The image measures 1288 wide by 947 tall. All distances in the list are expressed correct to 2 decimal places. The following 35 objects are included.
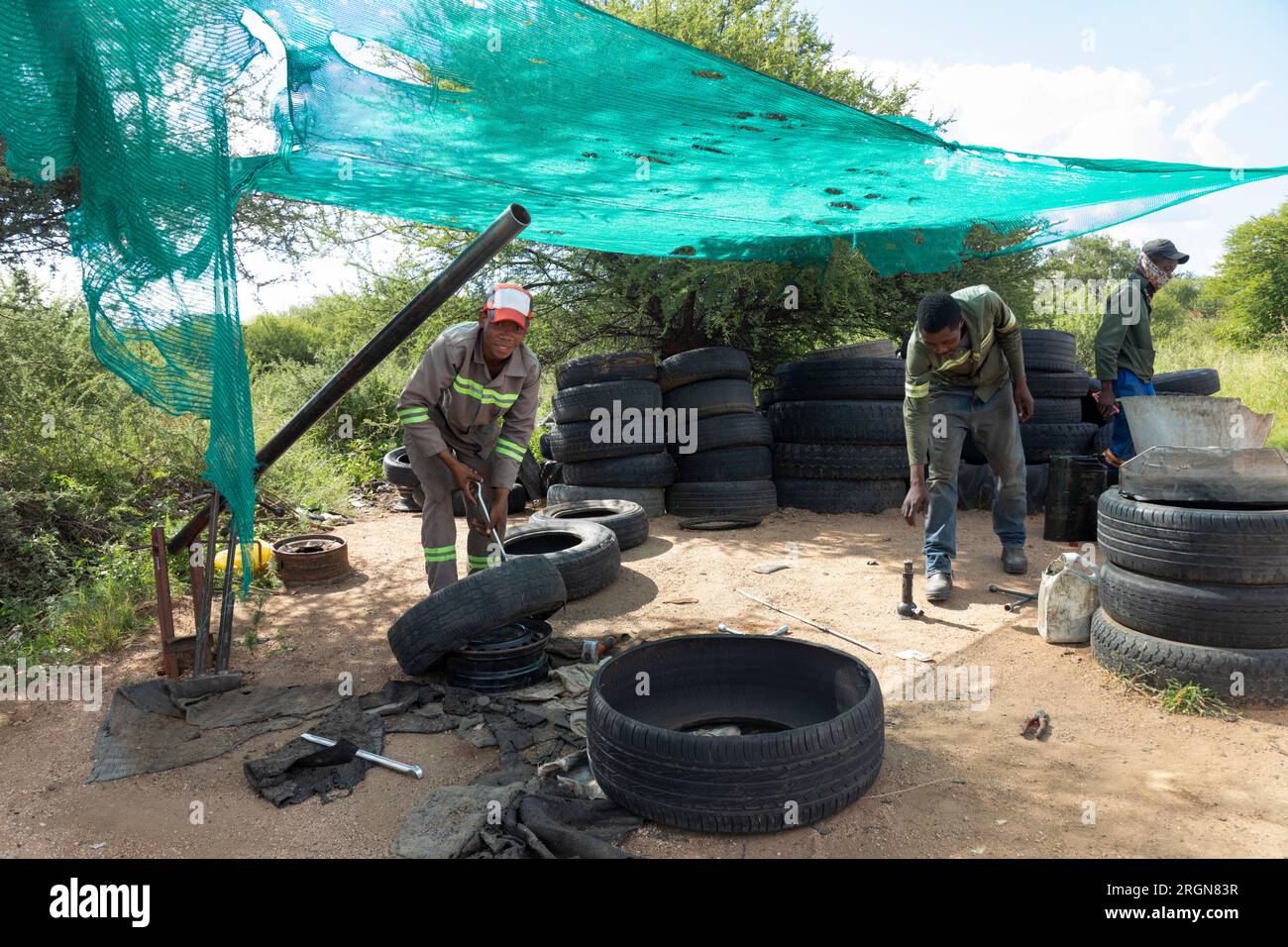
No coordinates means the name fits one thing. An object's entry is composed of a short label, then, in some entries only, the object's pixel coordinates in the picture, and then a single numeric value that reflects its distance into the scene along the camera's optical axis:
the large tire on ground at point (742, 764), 2.41
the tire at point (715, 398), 7.44
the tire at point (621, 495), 7.30
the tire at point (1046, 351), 7.21
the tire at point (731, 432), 7.35
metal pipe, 3.62
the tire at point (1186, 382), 8.09
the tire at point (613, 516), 6.26
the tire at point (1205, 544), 3.16
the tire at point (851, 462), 7.18
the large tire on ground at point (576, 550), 4.98
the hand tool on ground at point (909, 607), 4.52
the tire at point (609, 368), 7.38
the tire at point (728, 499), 7.18
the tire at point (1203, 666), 3.15
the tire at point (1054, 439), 7.17
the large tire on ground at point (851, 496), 7.25
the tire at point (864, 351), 7.70
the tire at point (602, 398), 7.23
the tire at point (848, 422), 7.12
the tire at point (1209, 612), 3.17
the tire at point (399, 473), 8.05
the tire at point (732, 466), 7.37
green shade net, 2.88
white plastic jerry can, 3.96
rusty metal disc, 5.48
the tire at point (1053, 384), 7.22
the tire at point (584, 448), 7.28
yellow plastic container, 5.41
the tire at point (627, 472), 7.30
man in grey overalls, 4.21
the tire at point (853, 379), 7.21
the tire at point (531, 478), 8.21
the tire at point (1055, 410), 7.25
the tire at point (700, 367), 7.50
